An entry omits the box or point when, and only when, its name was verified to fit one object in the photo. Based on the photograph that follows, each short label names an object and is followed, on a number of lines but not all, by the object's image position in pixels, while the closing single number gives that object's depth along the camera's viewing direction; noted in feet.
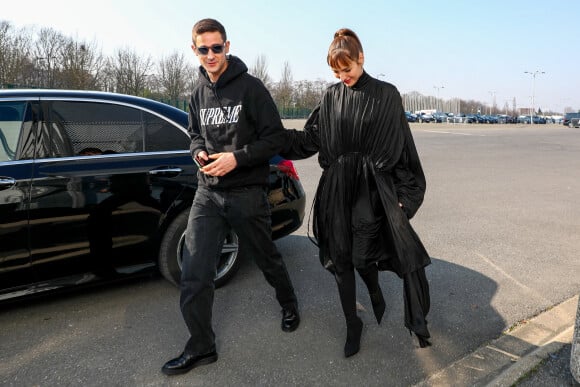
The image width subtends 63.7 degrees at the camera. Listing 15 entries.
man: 8.12
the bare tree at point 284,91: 213.87
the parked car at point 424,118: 223.49
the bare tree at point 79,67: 122.62
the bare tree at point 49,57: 129.49
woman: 7.98
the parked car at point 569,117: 172.87
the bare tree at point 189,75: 178.06
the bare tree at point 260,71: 202.62
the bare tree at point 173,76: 175.49
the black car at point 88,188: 9.39
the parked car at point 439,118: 225.15
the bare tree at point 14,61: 115.30
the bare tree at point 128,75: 152.25
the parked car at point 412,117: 211.86
